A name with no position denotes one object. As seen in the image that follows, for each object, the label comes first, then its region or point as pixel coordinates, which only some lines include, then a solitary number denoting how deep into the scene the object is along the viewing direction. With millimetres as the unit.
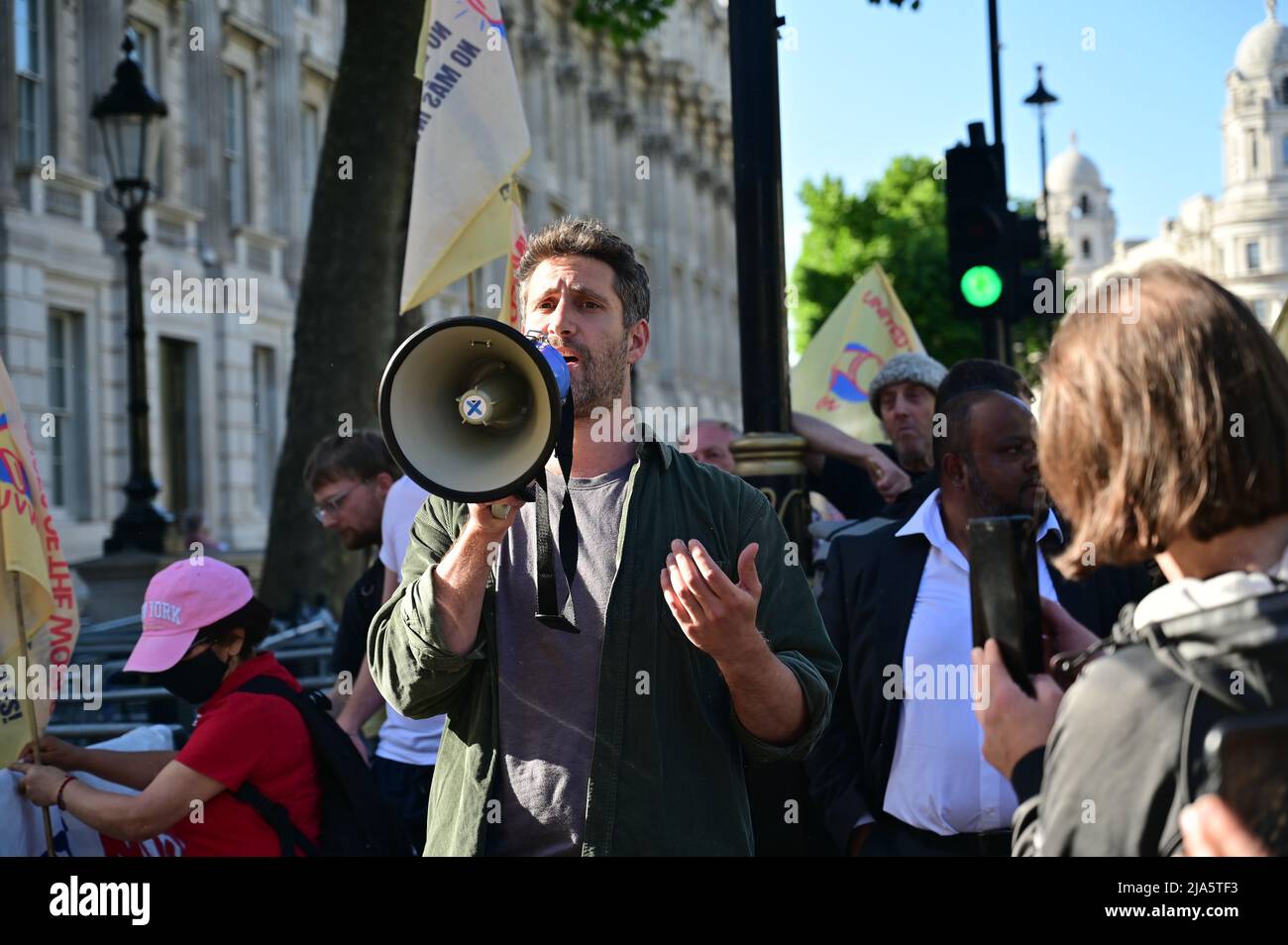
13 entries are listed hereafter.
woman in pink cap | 3908
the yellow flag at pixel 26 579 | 4312
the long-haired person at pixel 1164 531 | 1854
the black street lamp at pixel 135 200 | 12875
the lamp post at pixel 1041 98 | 28250
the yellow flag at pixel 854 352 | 9984
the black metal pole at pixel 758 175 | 4867
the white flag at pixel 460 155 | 7309
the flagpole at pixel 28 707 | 4191
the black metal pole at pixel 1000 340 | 9219
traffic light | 9055
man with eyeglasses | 5328
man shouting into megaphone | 2826
